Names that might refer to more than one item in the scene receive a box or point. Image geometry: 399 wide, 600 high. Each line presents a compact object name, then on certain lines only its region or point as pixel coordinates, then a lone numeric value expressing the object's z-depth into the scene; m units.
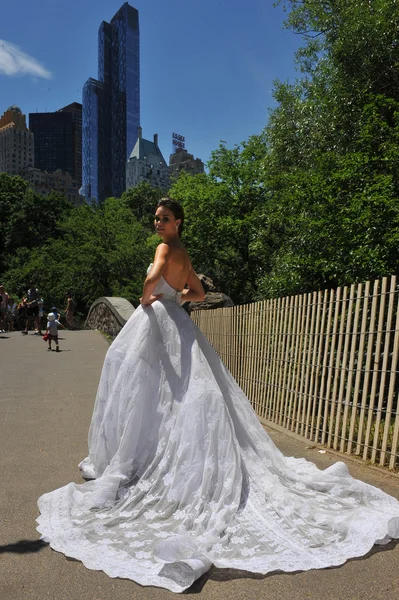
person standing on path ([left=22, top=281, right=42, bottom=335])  18.12
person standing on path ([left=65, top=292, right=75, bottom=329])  20.22
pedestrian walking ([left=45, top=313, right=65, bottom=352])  13.42
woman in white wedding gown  2.58
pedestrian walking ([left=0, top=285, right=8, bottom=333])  17.91
